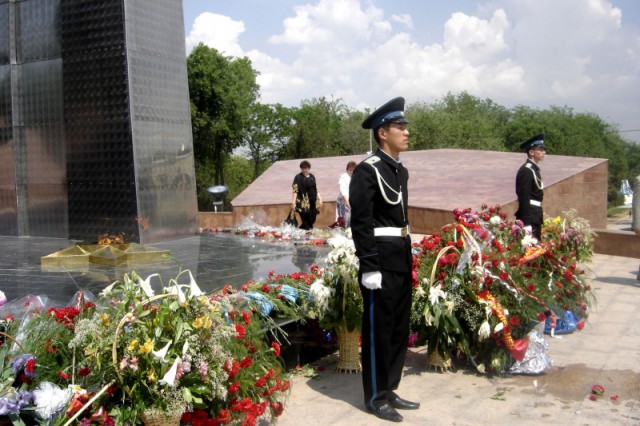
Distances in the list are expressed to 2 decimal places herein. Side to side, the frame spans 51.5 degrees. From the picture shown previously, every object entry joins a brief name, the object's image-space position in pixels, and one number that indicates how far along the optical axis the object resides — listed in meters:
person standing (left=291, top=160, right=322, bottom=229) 9.80
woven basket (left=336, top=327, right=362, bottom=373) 4.24
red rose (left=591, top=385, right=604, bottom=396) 3.79
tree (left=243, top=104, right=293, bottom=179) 43.16
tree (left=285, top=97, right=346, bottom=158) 36.97
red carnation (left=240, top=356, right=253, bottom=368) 2.94
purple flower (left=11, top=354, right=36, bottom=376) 2.66
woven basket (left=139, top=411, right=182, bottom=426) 2.58
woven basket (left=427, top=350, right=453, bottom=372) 4.27
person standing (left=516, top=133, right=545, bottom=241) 6.30
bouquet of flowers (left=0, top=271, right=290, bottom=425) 2.56
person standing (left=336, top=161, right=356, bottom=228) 9.39
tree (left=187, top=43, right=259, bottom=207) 31.66
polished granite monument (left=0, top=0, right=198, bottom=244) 7.38
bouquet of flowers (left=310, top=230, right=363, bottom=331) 4.10
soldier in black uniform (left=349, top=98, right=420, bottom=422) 3.53
